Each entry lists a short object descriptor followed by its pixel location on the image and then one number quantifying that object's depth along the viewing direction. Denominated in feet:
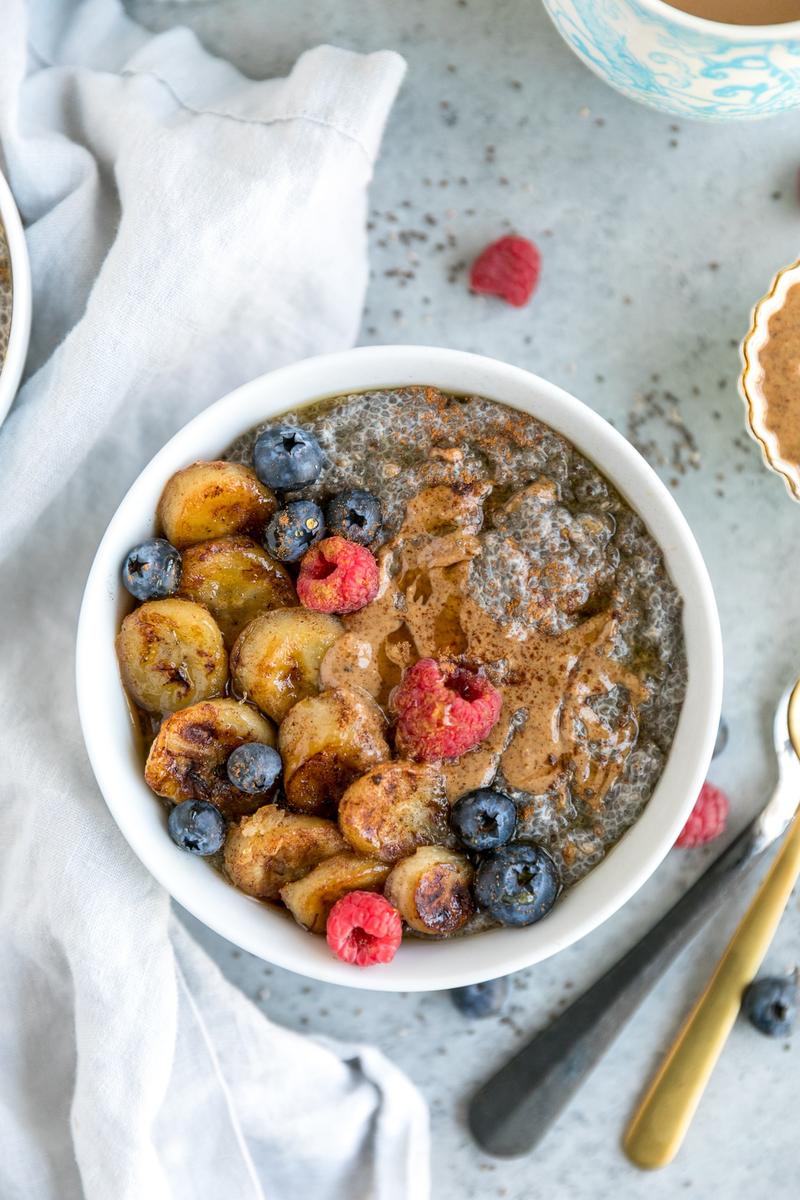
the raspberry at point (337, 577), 1.98
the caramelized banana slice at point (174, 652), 2.00
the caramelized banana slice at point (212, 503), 2.02
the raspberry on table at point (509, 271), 2.21
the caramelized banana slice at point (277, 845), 1.98
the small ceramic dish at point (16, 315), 2.09
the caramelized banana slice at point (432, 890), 1.96
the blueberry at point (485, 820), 1.97
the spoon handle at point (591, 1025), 2.21
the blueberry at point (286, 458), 2.02
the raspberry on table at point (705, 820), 2.20
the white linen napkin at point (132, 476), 2.12
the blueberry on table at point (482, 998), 2.22
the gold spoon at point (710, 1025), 2.20
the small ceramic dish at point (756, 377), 2.17
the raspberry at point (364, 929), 1.94
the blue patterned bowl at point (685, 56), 1.93
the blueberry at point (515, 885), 1.96
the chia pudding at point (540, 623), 2.01
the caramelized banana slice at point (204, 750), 1.98
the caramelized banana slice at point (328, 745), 1.97
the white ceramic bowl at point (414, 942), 1.97
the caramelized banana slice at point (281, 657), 2.00
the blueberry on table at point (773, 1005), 2.22
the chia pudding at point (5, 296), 2.14
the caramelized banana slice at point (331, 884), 1.96
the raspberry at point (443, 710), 1.96
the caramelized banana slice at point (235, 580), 2.03
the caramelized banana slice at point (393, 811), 1.96
